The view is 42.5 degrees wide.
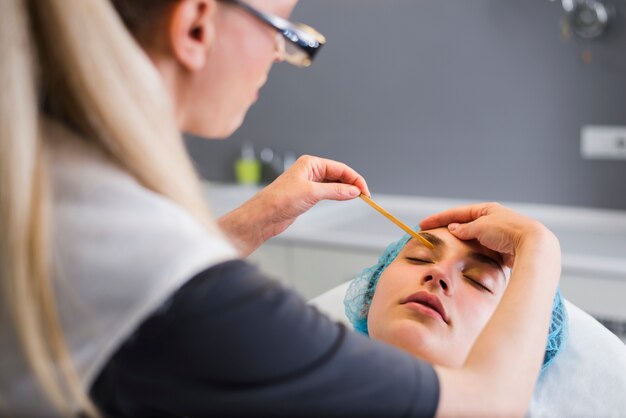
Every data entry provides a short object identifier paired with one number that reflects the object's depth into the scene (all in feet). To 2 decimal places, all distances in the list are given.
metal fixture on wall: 8.01
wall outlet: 8.28
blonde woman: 2.38
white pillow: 4.74
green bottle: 10.72
